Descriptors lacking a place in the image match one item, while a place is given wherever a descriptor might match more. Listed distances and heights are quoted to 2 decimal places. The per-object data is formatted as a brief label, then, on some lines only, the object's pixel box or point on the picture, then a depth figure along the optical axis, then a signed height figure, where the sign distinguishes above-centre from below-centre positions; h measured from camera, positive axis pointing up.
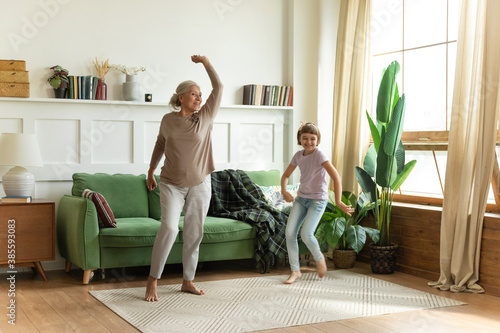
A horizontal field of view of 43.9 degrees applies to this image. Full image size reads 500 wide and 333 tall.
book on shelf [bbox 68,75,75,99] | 5.36 +0.23
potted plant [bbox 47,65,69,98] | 5.28 +0.28
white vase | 5.54 +0.24
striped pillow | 4.65 -0.72
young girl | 4.62 -0.56
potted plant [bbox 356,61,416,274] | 5.04 -0.31
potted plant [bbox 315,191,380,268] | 5.12 -0.91
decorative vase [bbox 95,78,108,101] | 5.45 +0.21
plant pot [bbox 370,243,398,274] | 5.16 -1.13
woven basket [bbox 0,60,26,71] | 5.09 +0.38
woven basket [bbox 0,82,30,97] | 5.11 +0.19
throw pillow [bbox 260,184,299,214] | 5.50 -0.68
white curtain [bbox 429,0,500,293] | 4.45 -0.14
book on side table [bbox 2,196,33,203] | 4.77 -0.67
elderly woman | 4.03 -0.34
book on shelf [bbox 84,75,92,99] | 5.40 +0.24
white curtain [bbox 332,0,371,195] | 5.83 +0.31
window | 5.21 +0.45
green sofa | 4.63 -0.89
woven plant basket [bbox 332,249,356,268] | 5.41 -1.19
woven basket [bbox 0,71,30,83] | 5.10 +0.29
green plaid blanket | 5.14 -0.79
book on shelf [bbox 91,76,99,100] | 5.44 +0.27
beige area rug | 3.55 -1.19
